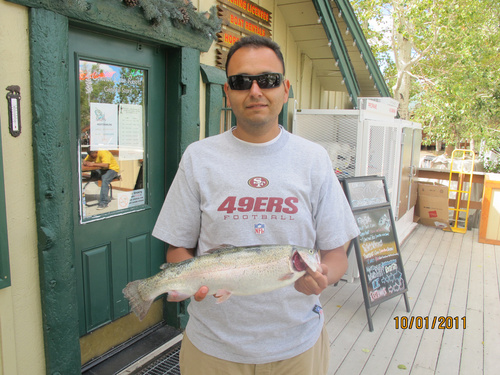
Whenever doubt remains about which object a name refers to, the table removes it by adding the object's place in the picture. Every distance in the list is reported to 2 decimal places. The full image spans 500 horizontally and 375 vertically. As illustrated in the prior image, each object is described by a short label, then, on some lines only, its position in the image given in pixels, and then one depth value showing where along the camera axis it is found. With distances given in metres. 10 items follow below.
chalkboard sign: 4.26
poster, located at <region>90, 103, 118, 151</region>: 2.88
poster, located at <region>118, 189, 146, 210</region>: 3.21
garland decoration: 2.81
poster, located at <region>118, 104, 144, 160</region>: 3.13
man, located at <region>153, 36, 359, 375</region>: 1.46
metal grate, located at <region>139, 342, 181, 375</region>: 3.10
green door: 2.81
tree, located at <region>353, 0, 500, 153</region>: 10.65
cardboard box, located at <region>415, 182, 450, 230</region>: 8.31
